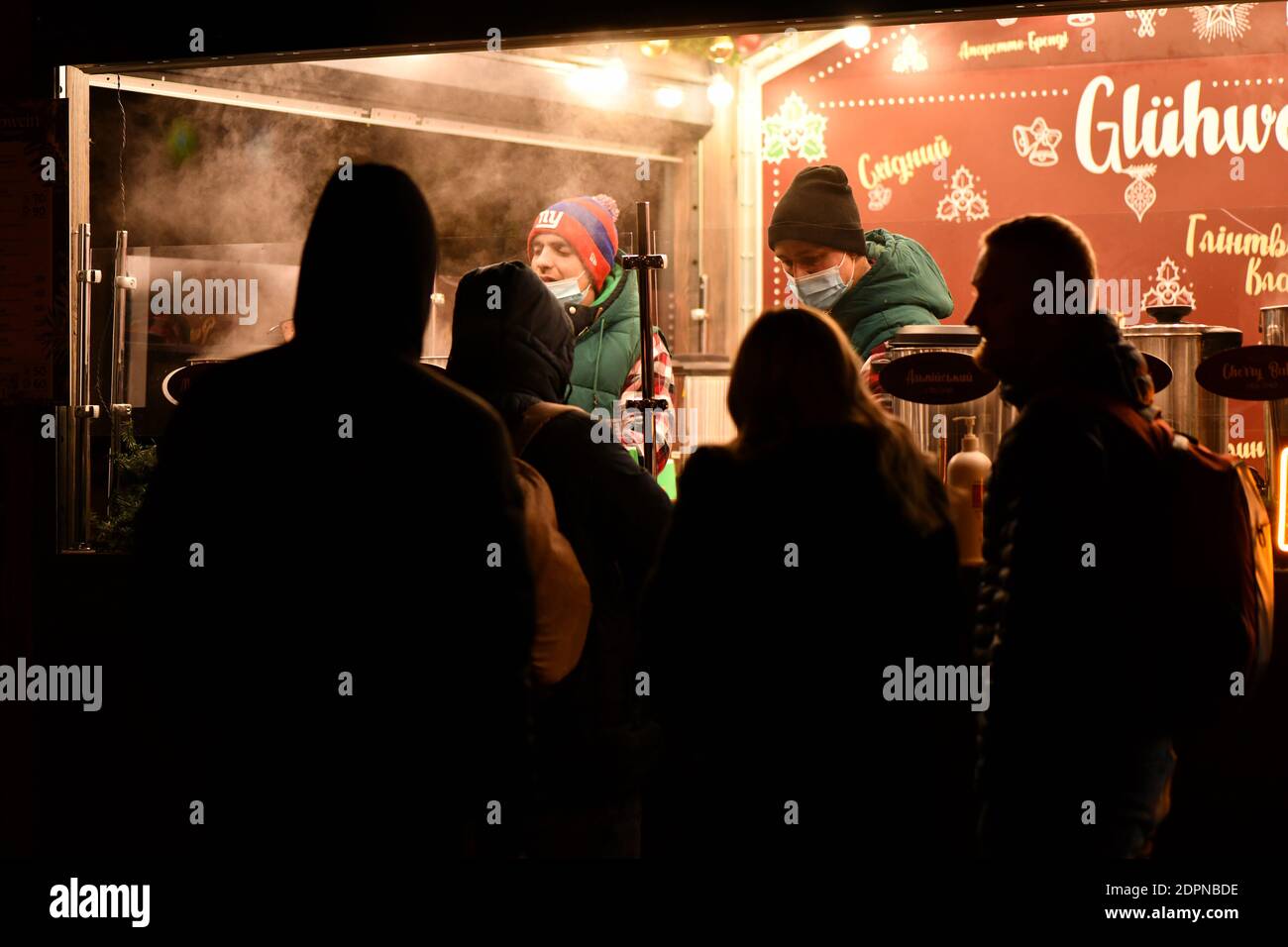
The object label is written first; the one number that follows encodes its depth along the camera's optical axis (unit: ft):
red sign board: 20.24
